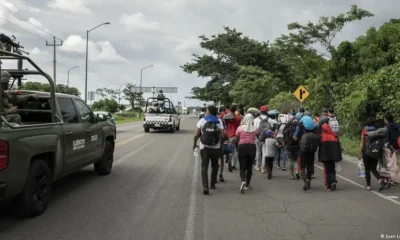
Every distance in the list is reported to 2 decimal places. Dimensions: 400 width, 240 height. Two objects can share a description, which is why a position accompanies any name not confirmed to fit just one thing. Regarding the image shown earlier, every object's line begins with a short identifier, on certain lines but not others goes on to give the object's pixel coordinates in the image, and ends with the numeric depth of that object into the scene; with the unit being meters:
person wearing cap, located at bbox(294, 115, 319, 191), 8.13
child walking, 9.30
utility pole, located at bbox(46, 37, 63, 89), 37.50
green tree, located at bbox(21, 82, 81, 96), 59.19
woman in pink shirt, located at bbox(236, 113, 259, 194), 7.77
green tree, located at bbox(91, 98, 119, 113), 72.95
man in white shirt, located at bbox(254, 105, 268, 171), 9.60
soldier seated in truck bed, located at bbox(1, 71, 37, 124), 5.64
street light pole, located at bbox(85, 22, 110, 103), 36.08
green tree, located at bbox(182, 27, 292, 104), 43.16
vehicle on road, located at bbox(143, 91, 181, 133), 25.22
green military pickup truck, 4.89
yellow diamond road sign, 18.88
